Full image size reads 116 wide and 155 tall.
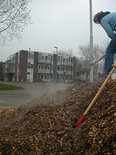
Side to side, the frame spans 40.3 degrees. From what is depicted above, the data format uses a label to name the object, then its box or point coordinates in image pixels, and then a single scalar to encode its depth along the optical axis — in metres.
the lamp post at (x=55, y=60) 46.43
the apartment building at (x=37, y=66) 45.54
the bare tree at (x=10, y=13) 11.35
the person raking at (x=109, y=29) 2.89
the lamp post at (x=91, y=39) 8.38
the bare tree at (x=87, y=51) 30.68
